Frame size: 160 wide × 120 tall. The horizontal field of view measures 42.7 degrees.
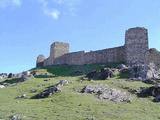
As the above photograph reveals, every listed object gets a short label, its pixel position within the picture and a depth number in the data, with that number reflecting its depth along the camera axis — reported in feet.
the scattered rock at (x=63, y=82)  87.04
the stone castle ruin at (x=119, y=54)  113.17
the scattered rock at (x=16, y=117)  61.12
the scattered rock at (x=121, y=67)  101.07
